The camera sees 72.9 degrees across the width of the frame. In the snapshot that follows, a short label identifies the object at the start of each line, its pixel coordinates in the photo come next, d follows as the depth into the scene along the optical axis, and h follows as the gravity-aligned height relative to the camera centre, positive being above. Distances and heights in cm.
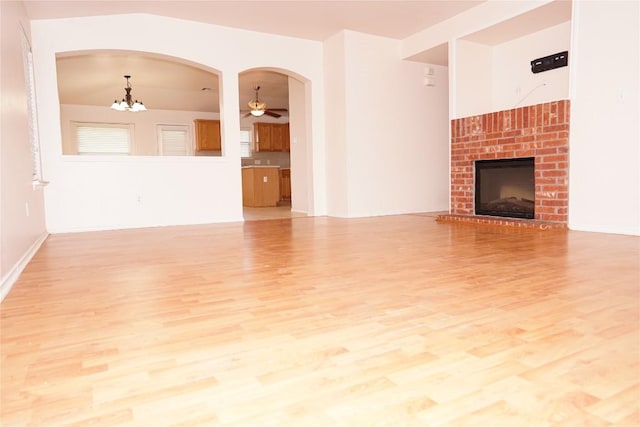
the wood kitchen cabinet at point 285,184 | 997 -12
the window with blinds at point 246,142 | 1108 +94
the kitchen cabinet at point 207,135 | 1054 +111
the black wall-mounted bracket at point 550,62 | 498 +130
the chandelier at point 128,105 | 766 +137
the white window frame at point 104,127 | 958 +121
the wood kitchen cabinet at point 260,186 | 922 -14
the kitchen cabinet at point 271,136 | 1062 +106
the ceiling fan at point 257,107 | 820 +136
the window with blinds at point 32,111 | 415 +75
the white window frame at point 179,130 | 1036 +111
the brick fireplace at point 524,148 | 439 +28
